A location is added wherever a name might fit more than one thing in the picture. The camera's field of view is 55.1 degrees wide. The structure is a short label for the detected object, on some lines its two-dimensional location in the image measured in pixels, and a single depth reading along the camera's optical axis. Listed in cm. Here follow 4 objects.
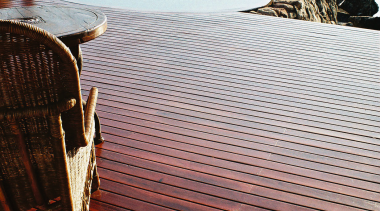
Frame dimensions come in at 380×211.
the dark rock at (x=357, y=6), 1396
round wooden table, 167
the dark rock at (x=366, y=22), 993
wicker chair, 95
